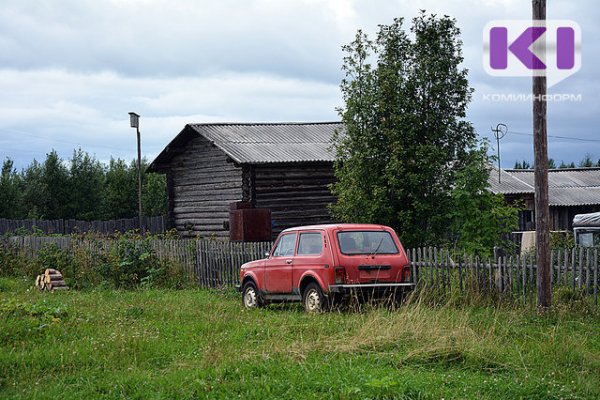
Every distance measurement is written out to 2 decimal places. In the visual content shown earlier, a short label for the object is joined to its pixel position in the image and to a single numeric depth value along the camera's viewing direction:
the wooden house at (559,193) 41.69
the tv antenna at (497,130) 46.28
